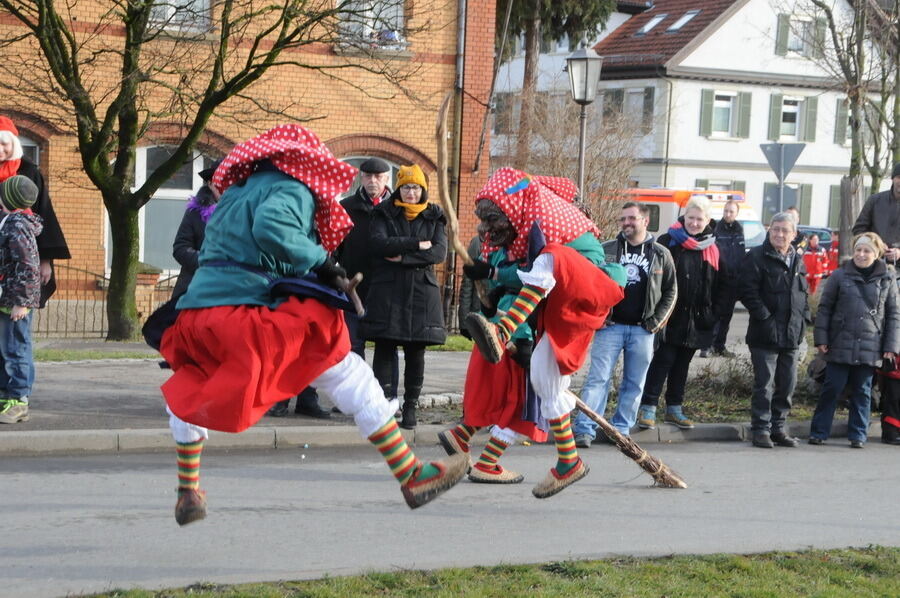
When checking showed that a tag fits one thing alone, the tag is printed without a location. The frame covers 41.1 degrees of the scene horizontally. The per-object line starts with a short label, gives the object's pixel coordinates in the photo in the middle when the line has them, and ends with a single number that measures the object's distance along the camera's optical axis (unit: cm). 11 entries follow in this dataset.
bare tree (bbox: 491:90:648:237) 2764
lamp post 1561
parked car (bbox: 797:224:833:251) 3647
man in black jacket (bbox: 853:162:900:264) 1159
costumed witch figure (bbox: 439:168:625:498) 673
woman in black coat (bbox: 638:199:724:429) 1048
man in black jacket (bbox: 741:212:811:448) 1012
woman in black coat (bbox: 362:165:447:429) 941
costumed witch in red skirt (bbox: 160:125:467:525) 526
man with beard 962
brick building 1906
